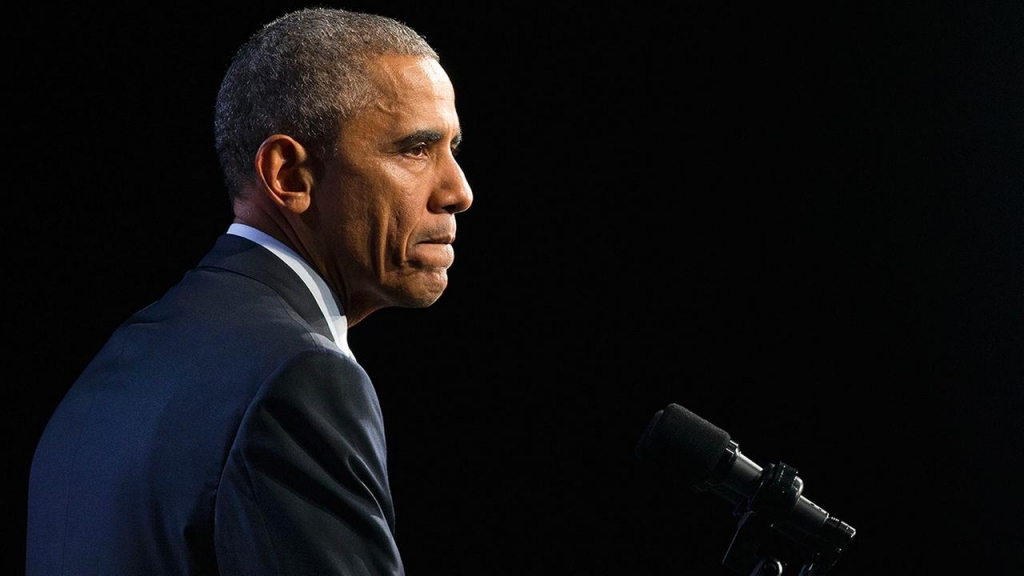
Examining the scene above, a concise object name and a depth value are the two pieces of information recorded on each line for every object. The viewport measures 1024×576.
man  6.65
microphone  6.84
